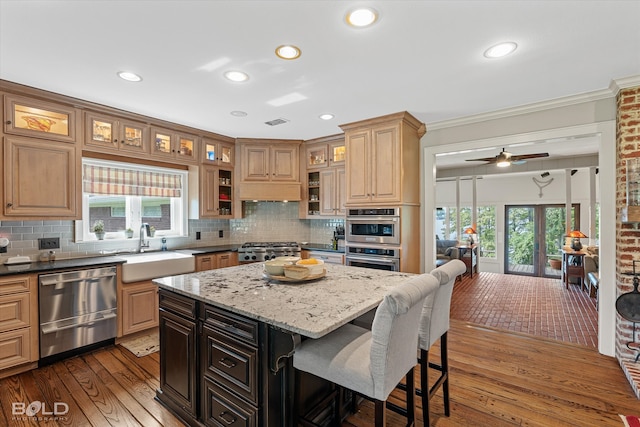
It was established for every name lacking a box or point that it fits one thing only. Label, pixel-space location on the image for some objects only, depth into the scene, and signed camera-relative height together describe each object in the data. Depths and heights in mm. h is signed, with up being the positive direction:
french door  7648 -590
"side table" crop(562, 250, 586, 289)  5812 -1013
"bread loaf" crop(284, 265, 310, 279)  2098 -392
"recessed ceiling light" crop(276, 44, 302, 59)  2143 +1168
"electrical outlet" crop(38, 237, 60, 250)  3168 -282
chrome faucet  3920 -328
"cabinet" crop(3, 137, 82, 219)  2748 +354
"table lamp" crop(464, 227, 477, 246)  7352 -444
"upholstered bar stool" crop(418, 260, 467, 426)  1859 -717
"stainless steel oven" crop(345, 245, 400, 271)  3566 -517
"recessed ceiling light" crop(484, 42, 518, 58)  2107 +1160
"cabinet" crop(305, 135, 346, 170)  4523 +951
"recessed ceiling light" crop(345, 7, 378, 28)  1760 +1169
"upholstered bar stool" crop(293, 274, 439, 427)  1356 -699
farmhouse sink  3252 -561
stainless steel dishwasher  2760 -892
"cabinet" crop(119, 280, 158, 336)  3242 -997
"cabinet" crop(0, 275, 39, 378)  2549 -921
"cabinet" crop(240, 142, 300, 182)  4668 +819
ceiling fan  4677 +949
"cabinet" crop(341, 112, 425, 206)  3529 +652
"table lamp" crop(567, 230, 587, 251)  5855 -541
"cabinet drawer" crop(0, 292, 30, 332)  2541 -804
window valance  3535 +427
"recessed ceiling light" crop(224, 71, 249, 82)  2523 +1166
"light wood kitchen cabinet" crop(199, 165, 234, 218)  4352 +340
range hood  4625 +361
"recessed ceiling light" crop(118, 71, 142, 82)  2527 +1171
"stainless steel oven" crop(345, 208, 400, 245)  3547 -140
